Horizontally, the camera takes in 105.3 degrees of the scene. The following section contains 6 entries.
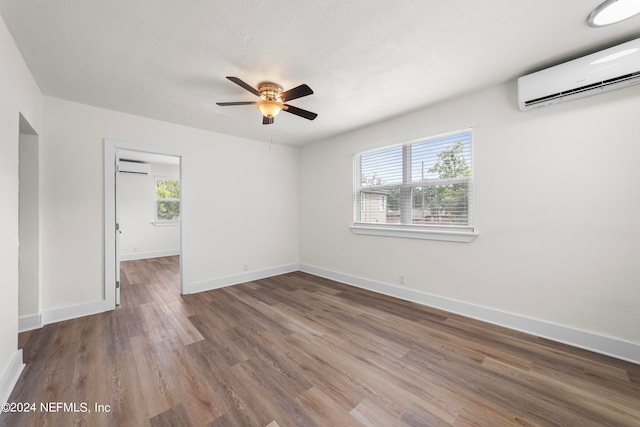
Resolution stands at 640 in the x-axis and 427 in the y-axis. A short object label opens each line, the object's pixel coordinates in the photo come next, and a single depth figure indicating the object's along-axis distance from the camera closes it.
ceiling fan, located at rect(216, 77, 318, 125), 2.37
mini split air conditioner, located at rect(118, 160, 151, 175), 6.23
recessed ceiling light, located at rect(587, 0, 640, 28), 1.54
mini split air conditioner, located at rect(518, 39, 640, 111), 1.85
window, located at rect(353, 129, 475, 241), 2.92
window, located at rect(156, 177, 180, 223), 6.89
